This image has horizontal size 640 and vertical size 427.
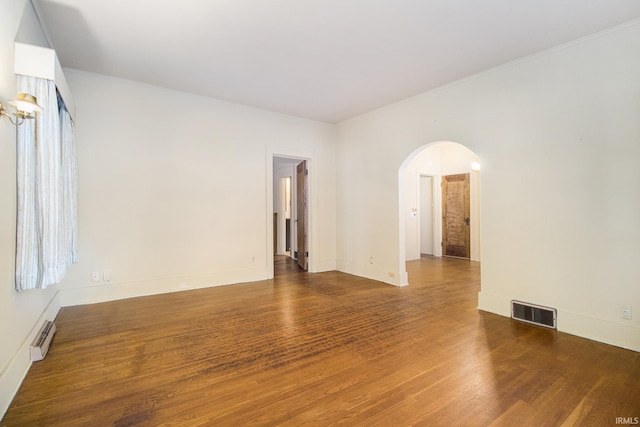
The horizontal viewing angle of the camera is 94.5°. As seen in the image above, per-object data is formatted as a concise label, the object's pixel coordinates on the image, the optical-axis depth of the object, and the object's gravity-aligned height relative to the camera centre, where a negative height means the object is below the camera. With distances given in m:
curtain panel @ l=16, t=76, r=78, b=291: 2.12 +0.18
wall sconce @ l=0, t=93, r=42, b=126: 1.75 +0.69
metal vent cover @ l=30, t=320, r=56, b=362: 2.36 -1.04
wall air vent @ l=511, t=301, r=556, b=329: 3.12 -1.10
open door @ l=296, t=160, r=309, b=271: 6.02 +0.09
